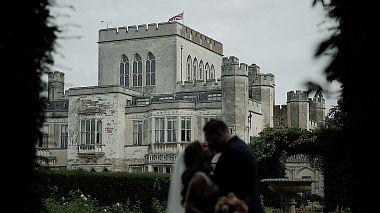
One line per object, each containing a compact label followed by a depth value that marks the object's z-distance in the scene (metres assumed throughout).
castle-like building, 40.53
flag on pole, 52.97
